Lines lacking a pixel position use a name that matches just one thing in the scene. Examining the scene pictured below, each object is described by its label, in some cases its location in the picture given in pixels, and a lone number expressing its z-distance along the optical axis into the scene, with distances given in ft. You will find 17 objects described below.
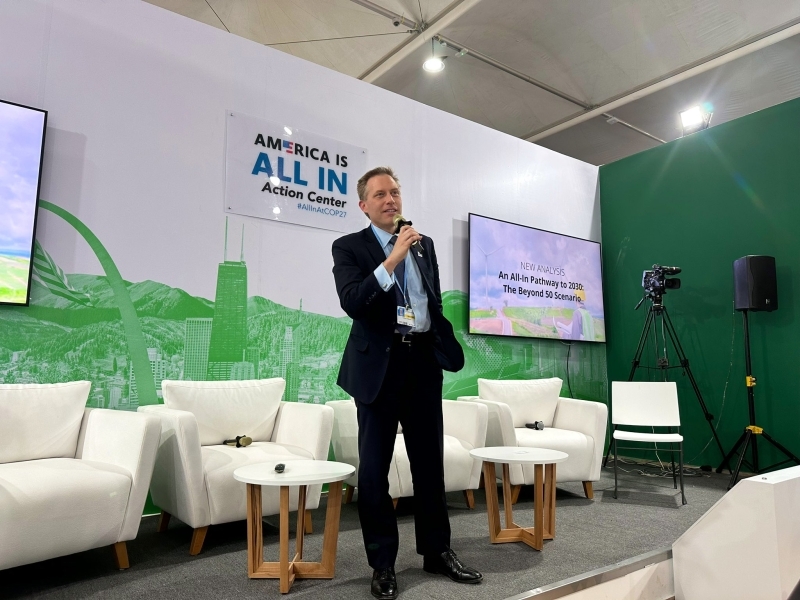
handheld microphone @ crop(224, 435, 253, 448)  10.11
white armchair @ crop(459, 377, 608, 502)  12.25
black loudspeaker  14.77
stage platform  7.06
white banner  12.35
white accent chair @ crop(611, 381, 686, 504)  14.35
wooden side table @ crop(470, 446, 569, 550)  8.73
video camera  16.42
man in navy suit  6.83
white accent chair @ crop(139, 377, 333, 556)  8.52
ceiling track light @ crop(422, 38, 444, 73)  19.60
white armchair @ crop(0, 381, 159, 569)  6.85
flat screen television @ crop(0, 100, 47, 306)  9.52
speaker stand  14.30
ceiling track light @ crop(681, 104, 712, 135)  21.86
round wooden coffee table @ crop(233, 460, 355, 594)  7.16
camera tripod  16.17
